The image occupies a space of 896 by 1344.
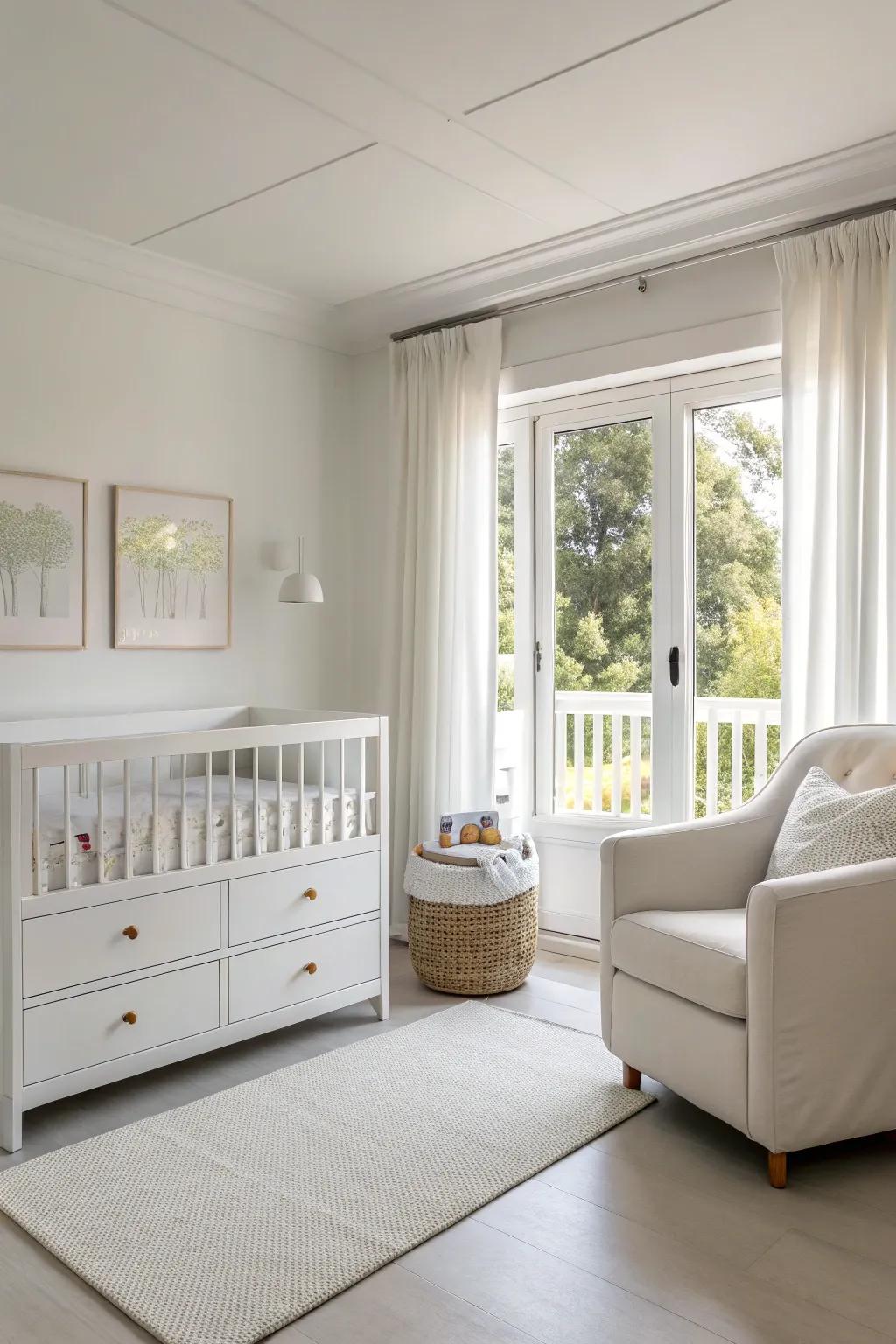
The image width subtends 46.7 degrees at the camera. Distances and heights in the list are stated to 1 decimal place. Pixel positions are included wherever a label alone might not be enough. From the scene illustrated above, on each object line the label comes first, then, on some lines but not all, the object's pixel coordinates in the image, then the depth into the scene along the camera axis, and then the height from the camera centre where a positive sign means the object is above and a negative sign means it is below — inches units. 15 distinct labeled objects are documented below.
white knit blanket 131.4 -26.6
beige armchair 82.7 -27.9
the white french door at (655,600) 138.9 +10.4
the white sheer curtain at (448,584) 152.6 +13.3
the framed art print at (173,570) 139.7 +14.4
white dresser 95.9 -30.5
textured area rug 71.9 -41.9
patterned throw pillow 91.7 -14.3
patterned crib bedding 99.6 -16.4
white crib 94.2 -23.6
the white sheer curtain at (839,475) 114.0 +22.4
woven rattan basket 131.3 -34.9
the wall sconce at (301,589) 153.5 +12.4
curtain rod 117.6 +52.1
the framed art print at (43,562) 126.6 +13.8
